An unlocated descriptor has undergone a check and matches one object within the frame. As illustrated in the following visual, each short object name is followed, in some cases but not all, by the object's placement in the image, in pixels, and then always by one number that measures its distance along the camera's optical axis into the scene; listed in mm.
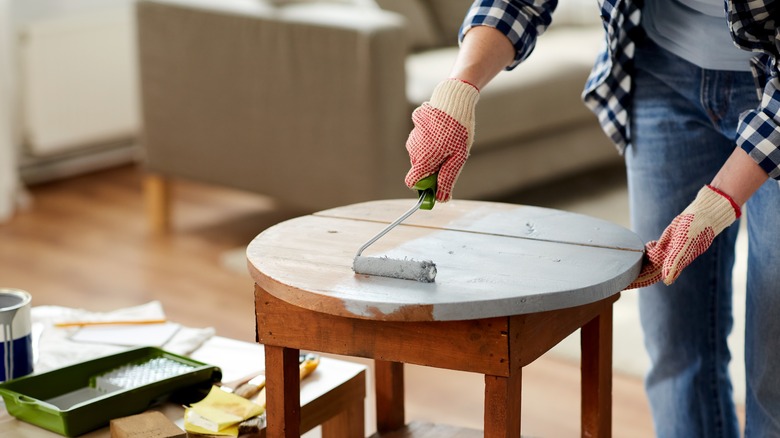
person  2694
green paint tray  2834
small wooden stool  2548
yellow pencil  3279
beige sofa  4864
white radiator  6384
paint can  2923
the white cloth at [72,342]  3145
